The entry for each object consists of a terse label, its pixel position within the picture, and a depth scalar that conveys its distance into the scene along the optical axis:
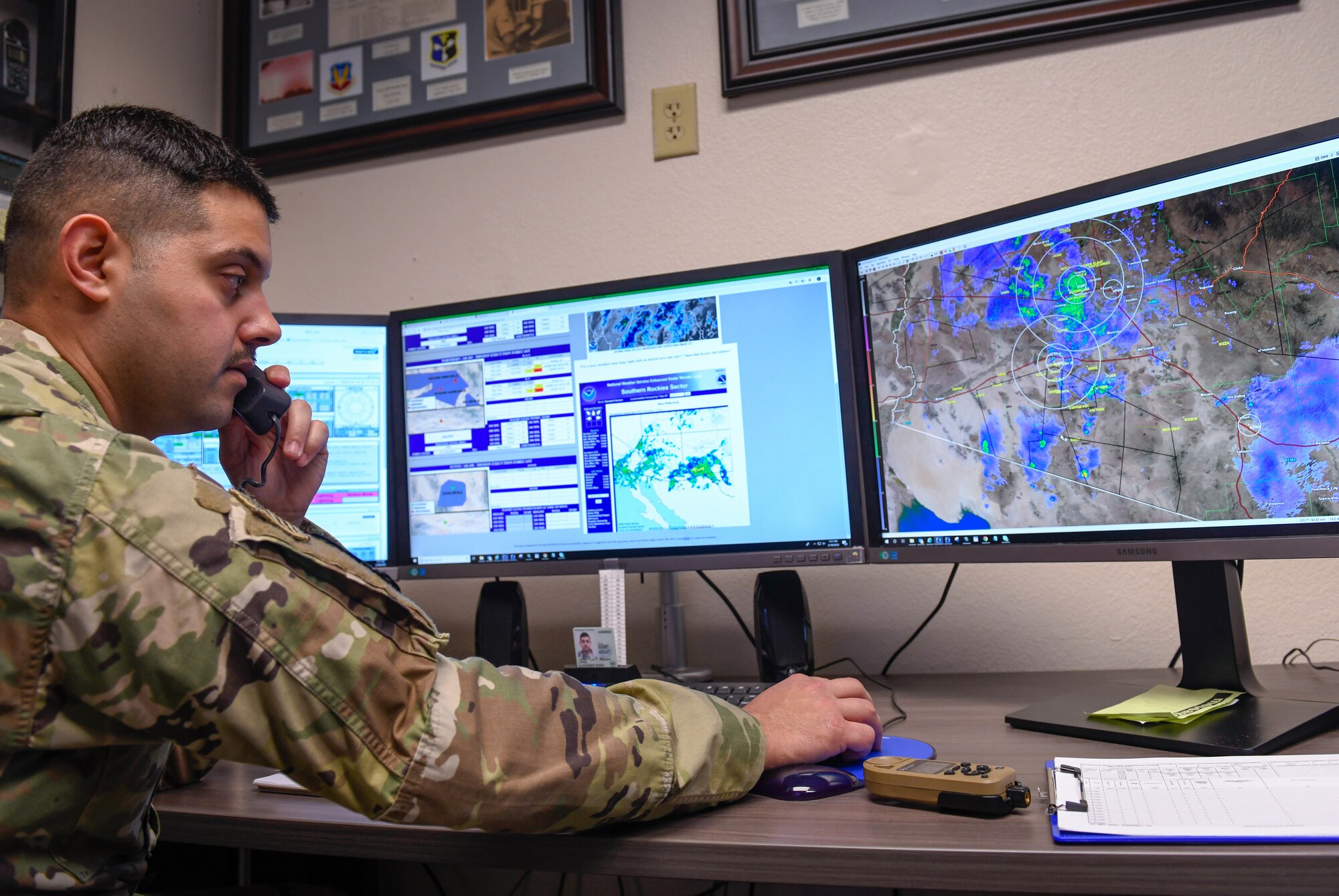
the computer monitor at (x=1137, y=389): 0.81
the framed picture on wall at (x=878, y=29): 1.31
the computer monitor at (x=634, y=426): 1.16
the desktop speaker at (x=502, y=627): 1.30
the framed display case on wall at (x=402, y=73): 1.57
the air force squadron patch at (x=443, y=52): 1.64
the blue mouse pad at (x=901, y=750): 0.76
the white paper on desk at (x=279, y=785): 0.80
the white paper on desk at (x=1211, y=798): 0.54
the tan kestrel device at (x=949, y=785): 0.62
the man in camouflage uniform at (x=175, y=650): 0.52
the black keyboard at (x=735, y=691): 0.97
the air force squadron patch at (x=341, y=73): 1.71
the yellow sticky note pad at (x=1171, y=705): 0.82
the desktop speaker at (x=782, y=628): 1.19
